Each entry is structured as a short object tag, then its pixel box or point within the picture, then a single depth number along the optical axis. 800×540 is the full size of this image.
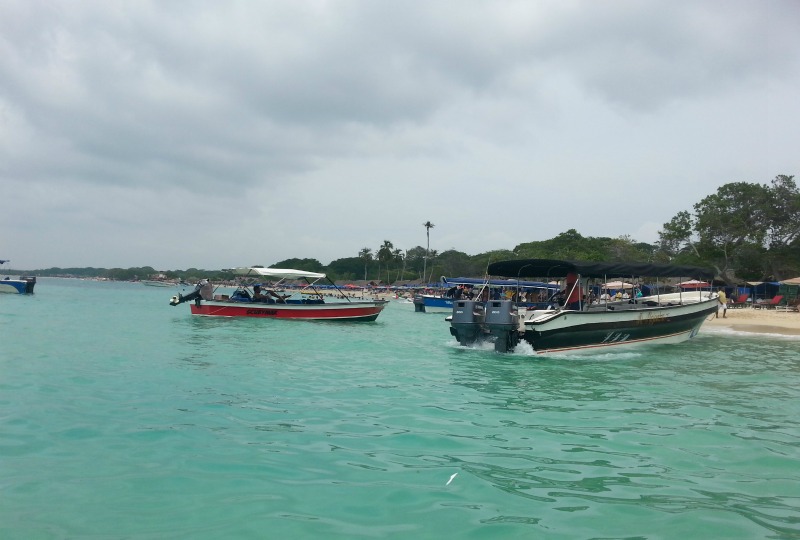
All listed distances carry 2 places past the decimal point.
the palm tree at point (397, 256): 113.77
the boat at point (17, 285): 52.91
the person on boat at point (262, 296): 27.64
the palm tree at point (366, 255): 127.06
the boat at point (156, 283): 157.96
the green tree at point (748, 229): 47.75
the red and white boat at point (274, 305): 26.91
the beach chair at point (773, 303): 38.75
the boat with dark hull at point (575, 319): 14.45
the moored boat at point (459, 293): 33.14
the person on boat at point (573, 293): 16.30
